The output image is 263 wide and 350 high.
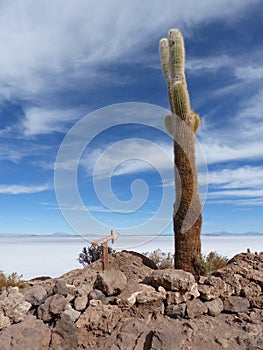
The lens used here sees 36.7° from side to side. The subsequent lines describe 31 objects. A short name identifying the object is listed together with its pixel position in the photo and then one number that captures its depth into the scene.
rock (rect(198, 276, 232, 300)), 6.80
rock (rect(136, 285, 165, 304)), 6.61
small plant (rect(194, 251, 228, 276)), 8.62
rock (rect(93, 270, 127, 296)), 6.64
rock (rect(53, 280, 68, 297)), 6.78
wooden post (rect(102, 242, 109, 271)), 7.91
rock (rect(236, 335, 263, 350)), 5.94
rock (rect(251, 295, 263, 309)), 6.84
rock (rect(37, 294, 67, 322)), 6.41
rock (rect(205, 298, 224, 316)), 6.64
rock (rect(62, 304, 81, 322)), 6.37
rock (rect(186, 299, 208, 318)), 6.54
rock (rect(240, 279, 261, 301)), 6.93
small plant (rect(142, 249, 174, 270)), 9.84
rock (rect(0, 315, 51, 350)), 5.95
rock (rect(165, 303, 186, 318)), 6.54
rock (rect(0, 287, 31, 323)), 6.38
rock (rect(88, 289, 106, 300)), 6.59
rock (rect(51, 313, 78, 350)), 6.16
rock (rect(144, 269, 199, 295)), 6.72
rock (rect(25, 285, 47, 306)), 6.69
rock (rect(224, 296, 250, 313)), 6.74
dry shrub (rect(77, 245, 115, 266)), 10.63
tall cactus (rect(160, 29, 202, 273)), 8.97
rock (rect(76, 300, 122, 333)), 6.34
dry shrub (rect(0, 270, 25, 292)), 8.15
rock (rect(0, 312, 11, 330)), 6.25
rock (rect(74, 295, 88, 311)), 6.51
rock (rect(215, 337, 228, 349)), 6.01
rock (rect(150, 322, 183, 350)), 5.96
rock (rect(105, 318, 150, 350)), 6.06
